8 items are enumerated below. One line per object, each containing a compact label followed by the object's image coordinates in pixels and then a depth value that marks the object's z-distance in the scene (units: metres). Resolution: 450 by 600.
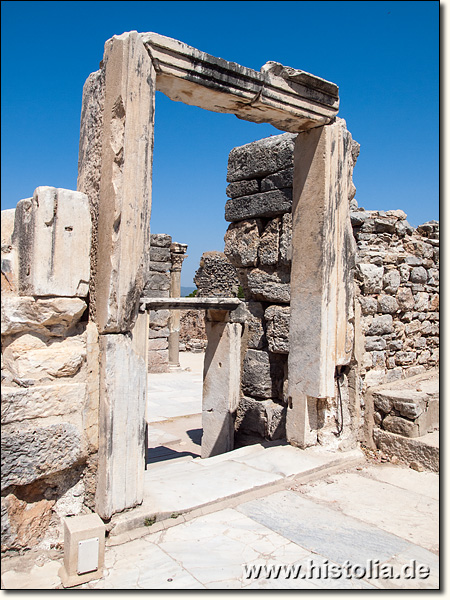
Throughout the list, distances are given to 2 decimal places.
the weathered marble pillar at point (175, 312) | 13.23
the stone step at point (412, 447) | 4.23
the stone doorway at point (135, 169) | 2.93
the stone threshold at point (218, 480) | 2.99
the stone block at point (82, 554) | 2.44
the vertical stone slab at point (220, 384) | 5.68
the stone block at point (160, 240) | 12.33
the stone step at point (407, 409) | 4.47
